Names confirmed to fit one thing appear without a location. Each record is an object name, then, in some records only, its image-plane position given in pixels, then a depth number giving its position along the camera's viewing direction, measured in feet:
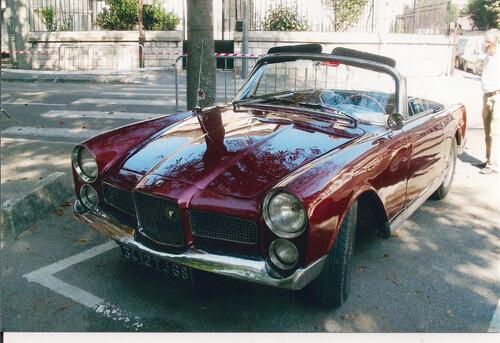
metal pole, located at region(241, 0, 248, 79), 48.98
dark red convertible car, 9.02
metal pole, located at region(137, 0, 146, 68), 56.29
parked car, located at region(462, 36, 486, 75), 68.20
